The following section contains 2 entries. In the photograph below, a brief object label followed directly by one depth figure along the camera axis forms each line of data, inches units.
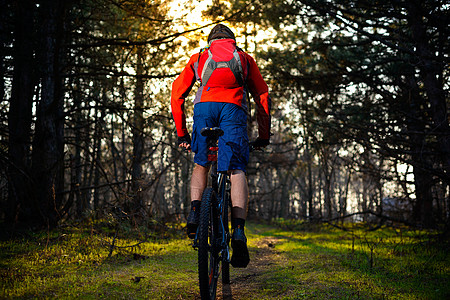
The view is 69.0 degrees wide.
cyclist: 108.1
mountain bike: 91.7
